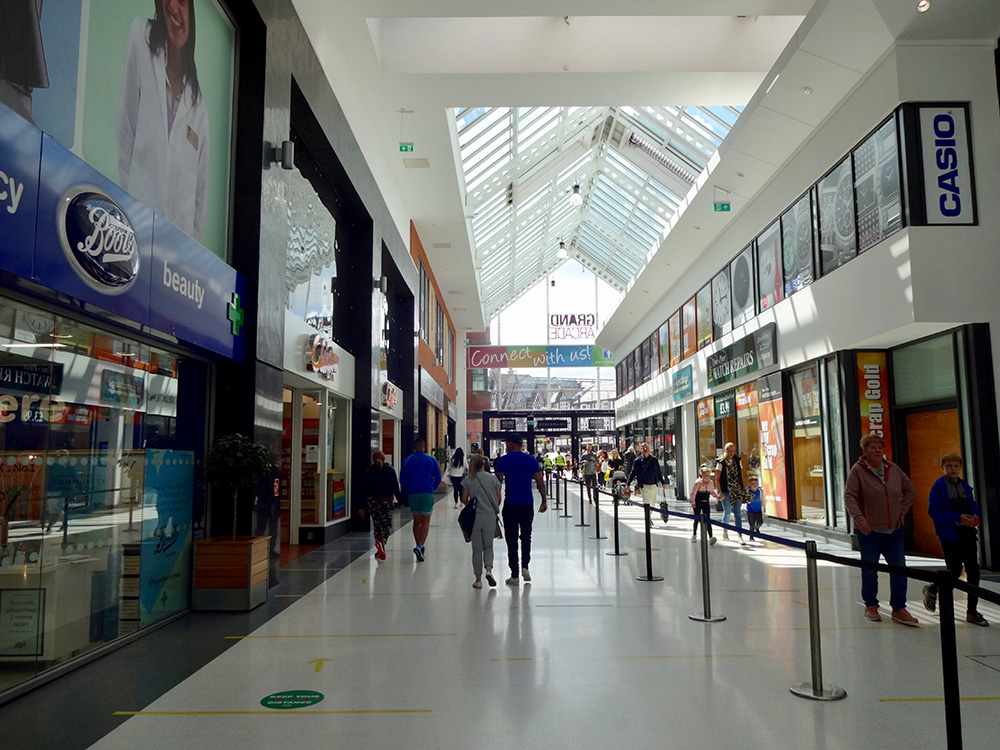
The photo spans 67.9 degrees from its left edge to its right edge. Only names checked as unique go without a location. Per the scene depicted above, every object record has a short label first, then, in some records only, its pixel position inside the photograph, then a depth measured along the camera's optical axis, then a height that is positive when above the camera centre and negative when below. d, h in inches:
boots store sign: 149.1 +51.8
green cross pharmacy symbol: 270.4 +51.7
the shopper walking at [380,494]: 398.6 -22.4
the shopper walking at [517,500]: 315.6 -20.2
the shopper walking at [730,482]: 447.8 -18.8
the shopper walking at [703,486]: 479.5 -22.4
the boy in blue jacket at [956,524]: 239.0 -23.8
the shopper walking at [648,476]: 576.1 -18.8
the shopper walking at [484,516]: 313.9 -26.9
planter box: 258.7 -42.0
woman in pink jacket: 244.4 -19.1
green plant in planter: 257.9 -3.3
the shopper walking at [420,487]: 398.6 -18.4
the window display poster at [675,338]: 869.8 +134.9
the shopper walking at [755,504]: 446.9 -31.7
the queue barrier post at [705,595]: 240.9 -47.1
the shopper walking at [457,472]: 748.6 -19.4
